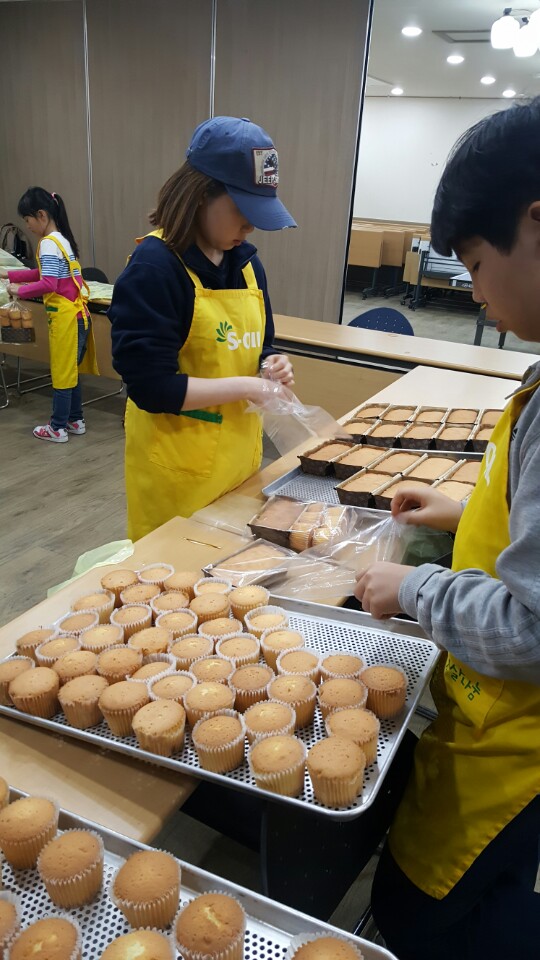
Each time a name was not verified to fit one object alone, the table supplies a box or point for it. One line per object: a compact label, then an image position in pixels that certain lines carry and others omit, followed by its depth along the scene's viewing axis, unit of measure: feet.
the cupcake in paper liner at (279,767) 2.88
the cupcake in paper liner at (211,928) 2.27
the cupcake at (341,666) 3.58
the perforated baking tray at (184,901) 2.37
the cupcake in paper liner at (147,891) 2.42
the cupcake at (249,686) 3.47
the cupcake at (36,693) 3.32
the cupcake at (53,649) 3.66
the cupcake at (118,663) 3.55
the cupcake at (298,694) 3.32
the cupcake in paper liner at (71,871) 2.47
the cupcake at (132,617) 4.03
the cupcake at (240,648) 3.74
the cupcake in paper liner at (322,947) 2.27
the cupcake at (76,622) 3.94
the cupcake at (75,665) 3.51
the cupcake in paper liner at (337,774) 2.81
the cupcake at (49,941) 2.26
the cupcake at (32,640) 3.77
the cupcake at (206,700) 3.27
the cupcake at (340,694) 3.35
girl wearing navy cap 5.19
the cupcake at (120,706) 3.24
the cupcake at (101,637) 3.78
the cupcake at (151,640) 3.78
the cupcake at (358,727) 3.07
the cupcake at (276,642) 3.78
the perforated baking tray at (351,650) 2.92
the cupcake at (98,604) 4.16
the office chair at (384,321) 15.21
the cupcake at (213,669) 3.56
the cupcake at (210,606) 4.12
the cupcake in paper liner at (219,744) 3.01
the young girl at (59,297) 13.71
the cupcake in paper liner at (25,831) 2.63
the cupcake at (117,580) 4.38
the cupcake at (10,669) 3.44
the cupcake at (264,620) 3.99
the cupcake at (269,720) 3.16
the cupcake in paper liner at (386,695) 3.36
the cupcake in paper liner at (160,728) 3.09
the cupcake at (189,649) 3.73
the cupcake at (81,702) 3.28
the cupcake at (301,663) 3.60
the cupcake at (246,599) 4.18
